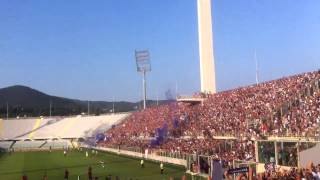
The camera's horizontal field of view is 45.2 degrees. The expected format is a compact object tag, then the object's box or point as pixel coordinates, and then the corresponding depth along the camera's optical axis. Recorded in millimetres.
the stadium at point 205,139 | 23003
